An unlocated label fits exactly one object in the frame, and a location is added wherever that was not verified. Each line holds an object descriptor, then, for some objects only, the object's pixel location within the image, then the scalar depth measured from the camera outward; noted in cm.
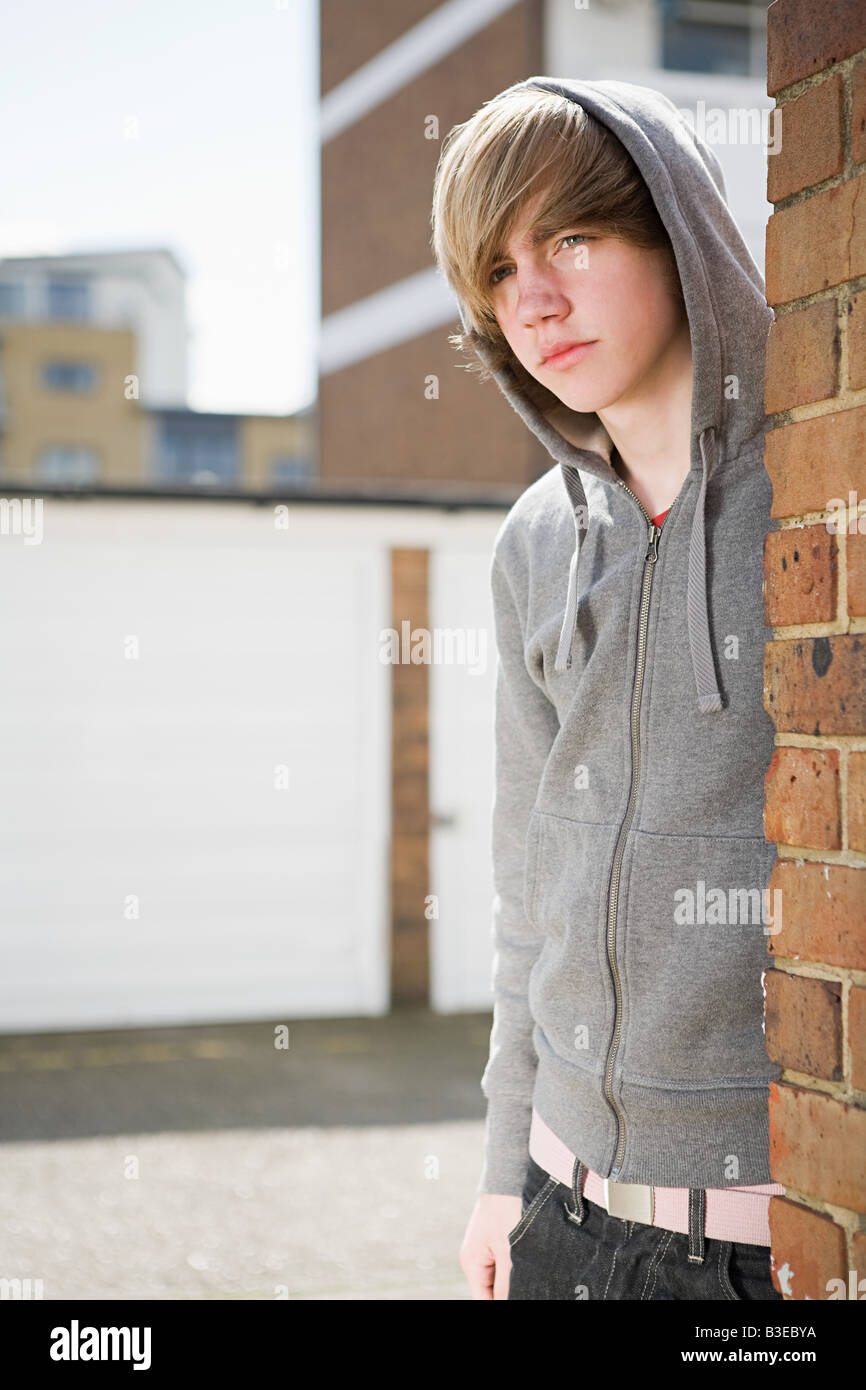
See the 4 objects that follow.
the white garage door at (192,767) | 765
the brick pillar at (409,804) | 813
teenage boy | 146
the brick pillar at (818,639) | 114
